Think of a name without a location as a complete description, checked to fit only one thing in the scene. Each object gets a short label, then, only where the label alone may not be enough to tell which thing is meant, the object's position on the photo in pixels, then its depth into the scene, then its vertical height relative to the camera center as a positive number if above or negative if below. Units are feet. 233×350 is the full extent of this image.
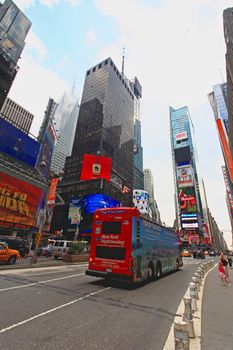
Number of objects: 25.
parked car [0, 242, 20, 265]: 54.20 +0.88
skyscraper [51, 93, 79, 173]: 630.82 +273.02
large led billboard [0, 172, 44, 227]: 127.44 +36.26
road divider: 10.69 -3.77
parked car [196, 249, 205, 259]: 170.46 +10.23
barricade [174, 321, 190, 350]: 10.58 -3.27
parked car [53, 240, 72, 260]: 86.70 +5.27
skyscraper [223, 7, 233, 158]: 173.88 +185.58
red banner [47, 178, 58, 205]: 100.84 +32.30
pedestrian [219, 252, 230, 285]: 43.50 +1.25
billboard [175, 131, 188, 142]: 529.61 +313.35
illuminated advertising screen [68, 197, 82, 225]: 183.72 +53.42
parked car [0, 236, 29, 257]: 87.61 +6.24
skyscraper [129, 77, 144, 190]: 589.40 +258.78
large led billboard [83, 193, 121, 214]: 246.06 +68.39
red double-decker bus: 34.12 +2.99
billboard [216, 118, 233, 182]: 227.79 +135.11
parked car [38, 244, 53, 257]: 98.53 +4.26
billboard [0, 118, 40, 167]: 156.46 +85.81
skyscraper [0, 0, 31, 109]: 277.93 +308.59
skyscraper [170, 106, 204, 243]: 414.62 +199.38
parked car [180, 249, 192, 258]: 190.52 +11.42
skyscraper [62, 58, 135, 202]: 316.81 +226.18
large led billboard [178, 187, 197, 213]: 423.43 +129.53
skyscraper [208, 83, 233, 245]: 432.99 +349.91
